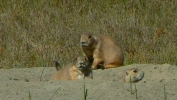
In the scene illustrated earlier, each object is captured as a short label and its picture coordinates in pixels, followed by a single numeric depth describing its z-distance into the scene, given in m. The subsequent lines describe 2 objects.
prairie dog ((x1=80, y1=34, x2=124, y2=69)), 18.94
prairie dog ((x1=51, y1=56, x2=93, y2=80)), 16.20
